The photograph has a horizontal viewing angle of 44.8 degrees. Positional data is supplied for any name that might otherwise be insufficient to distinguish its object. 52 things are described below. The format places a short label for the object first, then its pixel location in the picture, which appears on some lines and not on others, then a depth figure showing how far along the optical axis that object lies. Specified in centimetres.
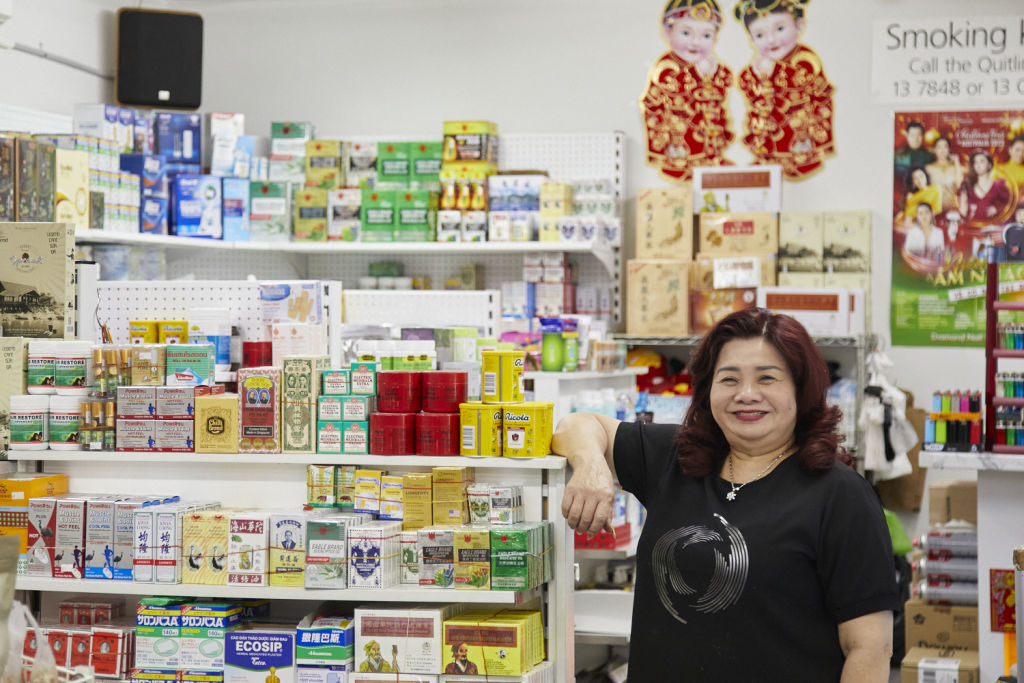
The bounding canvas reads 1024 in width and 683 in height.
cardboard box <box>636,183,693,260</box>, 702
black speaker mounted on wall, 730
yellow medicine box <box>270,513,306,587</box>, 339
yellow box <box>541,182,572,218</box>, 686
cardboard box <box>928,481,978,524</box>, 501
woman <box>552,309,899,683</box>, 240
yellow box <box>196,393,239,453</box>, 356
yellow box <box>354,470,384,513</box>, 347
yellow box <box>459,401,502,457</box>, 341
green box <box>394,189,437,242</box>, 707
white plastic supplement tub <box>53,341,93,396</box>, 369
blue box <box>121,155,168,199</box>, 641
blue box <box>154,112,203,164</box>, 684
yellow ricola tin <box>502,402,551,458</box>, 337
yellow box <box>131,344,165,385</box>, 368
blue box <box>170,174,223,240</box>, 671
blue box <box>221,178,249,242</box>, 695
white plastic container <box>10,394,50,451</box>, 366
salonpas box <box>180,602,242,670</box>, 340
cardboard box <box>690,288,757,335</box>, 680
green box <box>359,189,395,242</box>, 713
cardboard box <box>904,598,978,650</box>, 471
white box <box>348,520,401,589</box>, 332
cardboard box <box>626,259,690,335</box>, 686
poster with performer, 698
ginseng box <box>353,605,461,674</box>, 330
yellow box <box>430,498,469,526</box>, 340
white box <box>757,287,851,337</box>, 661
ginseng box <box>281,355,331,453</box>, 351
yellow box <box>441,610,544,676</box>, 324
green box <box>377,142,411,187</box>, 716
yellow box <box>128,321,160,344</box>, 412
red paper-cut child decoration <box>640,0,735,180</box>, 747
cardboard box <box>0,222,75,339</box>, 383
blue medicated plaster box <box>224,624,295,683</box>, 335
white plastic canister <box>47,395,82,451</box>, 366
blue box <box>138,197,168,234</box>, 645
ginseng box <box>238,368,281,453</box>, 353
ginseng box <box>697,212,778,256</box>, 688
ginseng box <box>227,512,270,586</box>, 341
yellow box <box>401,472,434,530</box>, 341
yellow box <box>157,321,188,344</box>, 402
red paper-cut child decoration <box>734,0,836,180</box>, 729
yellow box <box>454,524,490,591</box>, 329
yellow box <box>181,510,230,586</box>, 344
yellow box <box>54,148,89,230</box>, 526
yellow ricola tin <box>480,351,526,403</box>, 347
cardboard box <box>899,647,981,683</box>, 434
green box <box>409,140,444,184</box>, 713
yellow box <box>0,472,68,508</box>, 355
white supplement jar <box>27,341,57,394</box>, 369
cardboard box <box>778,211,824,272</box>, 685
